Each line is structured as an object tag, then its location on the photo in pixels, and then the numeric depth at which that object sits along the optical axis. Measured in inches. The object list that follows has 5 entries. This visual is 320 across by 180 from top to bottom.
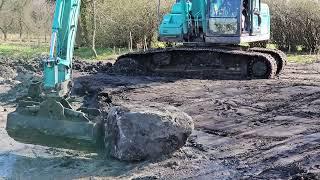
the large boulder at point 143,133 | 246.4
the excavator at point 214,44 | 514.6
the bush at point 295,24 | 871.1
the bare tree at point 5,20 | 1468.8
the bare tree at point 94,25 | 793.6
